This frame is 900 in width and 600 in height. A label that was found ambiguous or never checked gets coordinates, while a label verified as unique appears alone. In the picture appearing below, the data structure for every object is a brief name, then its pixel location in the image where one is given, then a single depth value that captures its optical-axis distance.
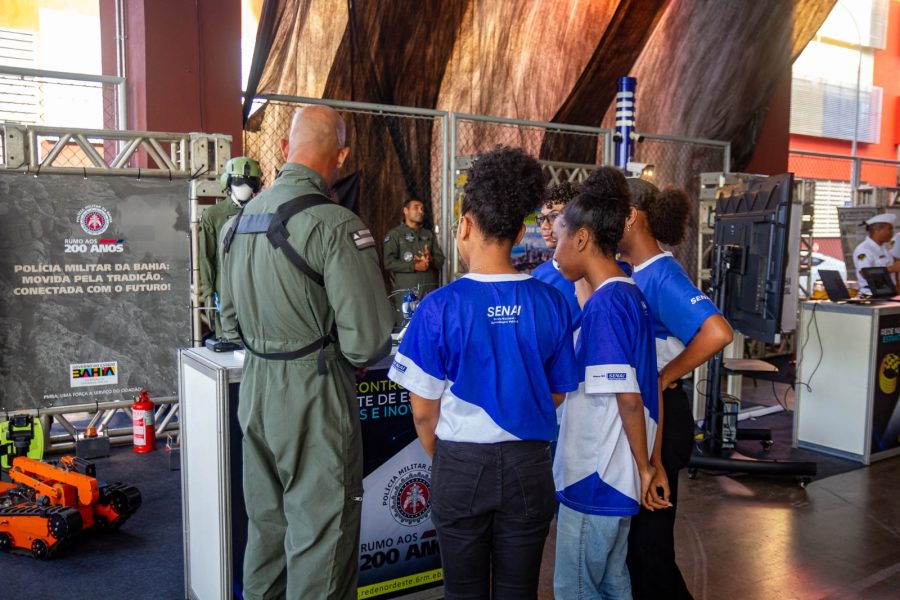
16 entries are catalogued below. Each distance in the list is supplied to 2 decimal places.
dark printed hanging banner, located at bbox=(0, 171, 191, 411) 4.83
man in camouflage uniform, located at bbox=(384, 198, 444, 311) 6.80
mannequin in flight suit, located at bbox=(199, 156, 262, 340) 5.00
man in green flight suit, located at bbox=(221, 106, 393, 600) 2.04
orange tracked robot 3.36
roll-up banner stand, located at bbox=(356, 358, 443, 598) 2.66
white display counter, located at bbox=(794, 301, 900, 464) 5.02
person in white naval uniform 7.95
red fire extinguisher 5.10
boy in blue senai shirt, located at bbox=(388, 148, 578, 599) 1.64
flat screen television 3.95
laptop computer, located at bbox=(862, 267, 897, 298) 5.68
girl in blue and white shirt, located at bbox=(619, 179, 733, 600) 2.19
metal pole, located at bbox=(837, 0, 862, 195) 10.42
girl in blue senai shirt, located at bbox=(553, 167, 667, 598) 1.90
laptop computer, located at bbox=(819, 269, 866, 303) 5.40
